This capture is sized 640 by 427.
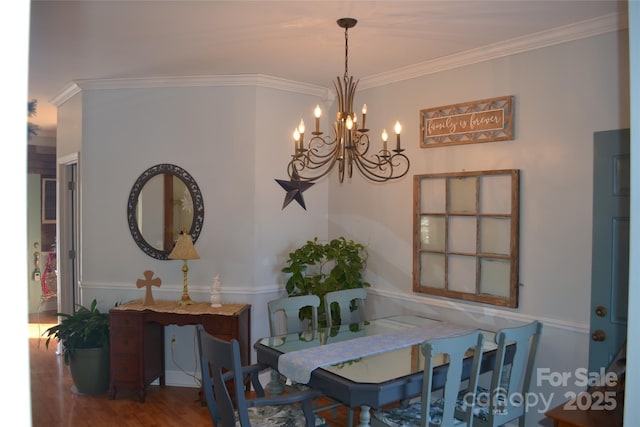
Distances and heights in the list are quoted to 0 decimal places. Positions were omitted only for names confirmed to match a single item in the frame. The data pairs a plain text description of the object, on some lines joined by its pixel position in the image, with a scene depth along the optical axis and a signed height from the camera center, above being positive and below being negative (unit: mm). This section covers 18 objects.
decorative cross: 3777 -624
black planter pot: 3750 -1297
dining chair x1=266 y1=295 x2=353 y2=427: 3018 -712
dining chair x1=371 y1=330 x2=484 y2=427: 2102 -787
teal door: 2594 -223
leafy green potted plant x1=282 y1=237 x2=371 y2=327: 3855 -528
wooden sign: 3162 +580
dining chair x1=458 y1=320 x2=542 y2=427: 2371 -947
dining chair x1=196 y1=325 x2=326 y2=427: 2133 -925
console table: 3646 -963
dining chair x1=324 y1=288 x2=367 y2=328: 3434 -709
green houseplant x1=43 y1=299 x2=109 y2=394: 3752 -1132
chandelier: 2341 +362
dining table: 2176 -802
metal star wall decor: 4219 +135
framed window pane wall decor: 3121 -209
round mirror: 4070 -30
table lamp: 3742 -378
